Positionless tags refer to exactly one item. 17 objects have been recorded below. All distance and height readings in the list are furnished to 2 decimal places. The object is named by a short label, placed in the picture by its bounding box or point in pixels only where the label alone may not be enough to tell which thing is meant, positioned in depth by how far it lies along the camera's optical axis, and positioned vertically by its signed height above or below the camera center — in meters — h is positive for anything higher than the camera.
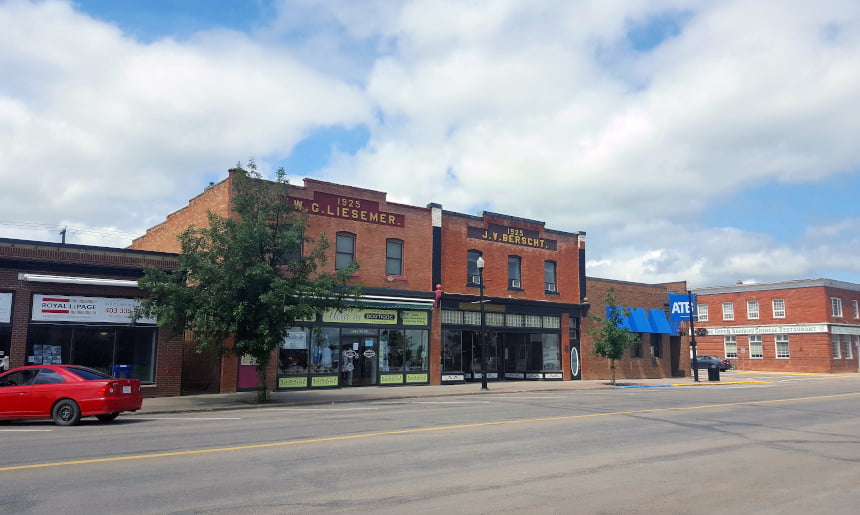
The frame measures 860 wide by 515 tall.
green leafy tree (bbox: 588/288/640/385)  31.59 +0.77
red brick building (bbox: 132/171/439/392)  25.78 +2.41
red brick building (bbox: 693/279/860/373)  52.38 +2.38
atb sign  38.12 +2.66
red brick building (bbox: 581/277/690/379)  36.03 +0.91
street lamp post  26.67 -0.30
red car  14.69 -1.09
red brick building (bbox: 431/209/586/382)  30.47 +2.82
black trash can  36.22 -1.21
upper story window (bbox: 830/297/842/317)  53.50 +3.98
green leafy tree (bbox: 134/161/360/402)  19.55 +2.07
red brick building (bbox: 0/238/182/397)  20.00 +1.12
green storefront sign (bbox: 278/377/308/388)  25.16 -1.29
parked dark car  48.14 -0.64
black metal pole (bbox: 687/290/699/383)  35.73 +0.96
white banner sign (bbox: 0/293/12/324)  19.81 +1.18
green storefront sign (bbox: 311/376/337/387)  25.94 -1.27
